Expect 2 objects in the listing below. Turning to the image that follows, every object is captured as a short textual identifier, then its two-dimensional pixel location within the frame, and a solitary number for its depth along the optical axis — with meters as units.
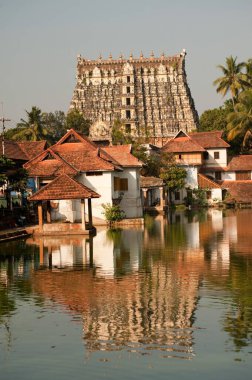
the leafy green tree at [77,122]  101.00
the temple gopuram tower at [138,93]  113.56
